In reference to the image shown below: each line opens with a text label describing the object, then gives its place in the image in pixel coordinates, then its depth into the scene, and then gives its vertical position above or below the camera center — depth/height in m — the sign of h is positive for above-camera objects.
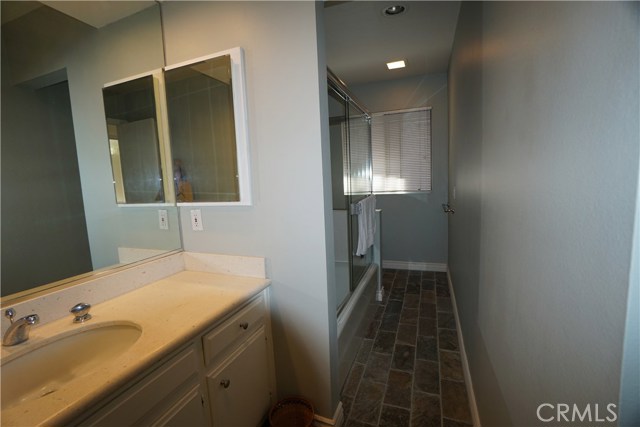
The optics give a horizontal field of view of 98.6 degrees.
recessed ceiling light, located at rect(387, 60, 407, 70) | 3.25 +1.39
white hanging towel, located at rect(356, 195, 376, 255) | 2.60 -0.43
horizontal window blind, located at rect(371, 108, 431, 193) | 3.85 +0.44
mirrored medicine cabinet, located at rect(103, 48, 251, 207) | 1.52 +0.34
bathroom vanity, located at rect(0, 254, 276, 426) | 0.79 -0.60
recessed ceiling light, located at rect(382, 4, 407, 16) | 2.12 +1.34
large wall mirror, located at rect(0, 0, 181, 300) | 1.16 +0.24
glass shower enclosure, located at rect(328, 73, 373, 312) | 2.37 -0.04
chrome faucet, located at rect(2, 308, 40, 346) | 0.95 -0.46
